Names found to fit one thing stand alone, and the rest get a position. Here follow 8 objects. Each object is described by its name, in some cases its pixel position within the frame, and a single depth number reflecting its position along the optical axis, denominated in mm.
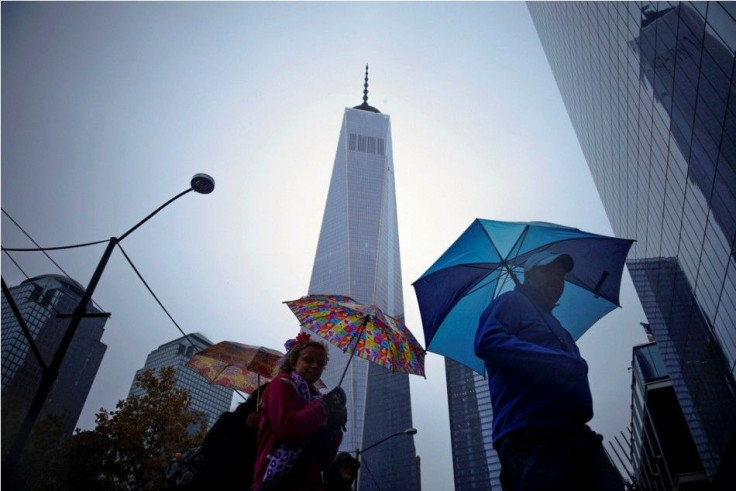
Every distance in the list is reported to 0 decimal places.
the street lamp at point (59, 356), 4848
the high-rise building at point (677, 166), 16219
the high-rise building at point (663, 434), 35656
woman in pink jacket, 2689
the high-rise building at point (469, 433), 143375
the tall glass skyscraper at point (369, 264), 112625
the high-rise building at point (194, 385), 147750
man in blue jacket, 2215
